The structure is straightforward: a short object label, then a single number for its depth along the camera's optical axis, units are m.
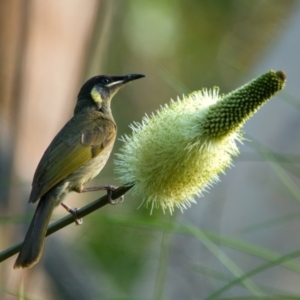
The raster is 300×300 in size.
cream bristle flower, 4.63
